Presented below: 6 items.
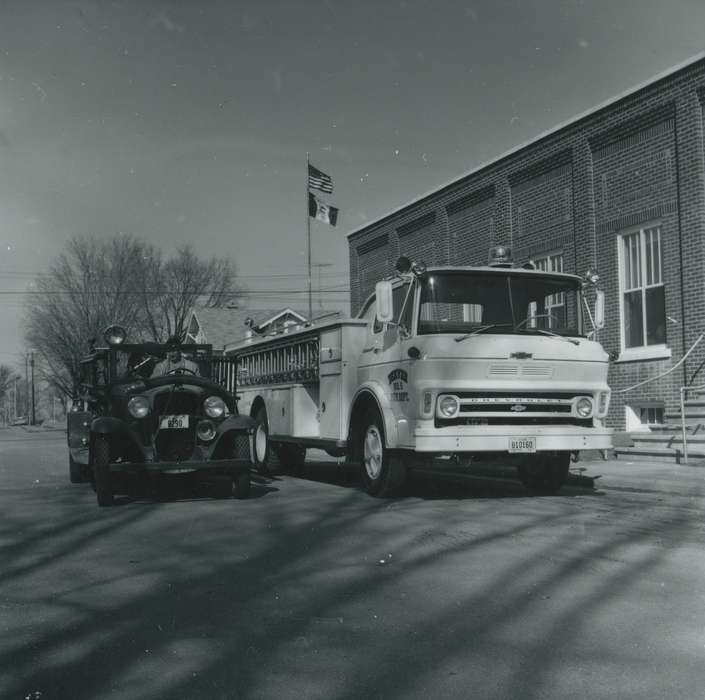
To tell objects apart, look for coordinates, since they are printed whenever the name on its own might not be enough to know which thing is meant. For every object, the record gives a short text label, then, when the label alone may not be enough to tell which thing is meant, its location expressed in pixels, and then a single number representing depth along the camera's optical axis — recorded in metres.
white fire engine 9.72
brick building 16.86
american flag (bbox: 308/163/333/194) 32.97
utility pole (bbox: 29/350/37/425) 93.03
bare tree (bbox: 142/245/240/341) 53.78
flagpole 34.34
